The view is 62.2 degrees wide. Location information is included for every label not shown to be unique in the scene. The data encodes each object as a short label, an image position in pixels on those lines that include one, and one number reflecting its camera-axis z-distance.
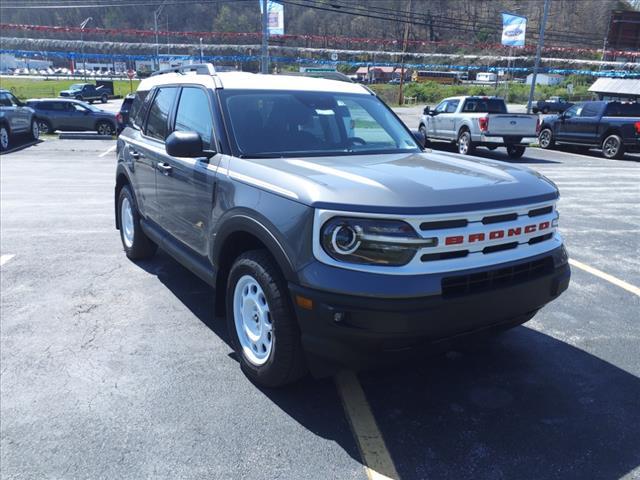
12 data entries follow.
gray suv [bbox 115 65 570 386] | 2.71
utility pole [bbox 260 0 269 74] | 23.27
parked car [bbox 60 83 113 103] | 48.50
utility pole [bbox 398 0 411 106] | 52.84
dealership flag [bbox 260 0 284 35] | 32.56
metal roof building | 36.78
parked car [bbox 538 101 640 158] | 16.38
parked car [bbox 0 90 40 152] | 17.38
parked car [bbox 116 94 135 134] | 18.47
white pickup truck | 15.68
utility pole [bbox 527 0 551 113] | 26.56
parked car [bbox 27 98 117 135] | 22.41
